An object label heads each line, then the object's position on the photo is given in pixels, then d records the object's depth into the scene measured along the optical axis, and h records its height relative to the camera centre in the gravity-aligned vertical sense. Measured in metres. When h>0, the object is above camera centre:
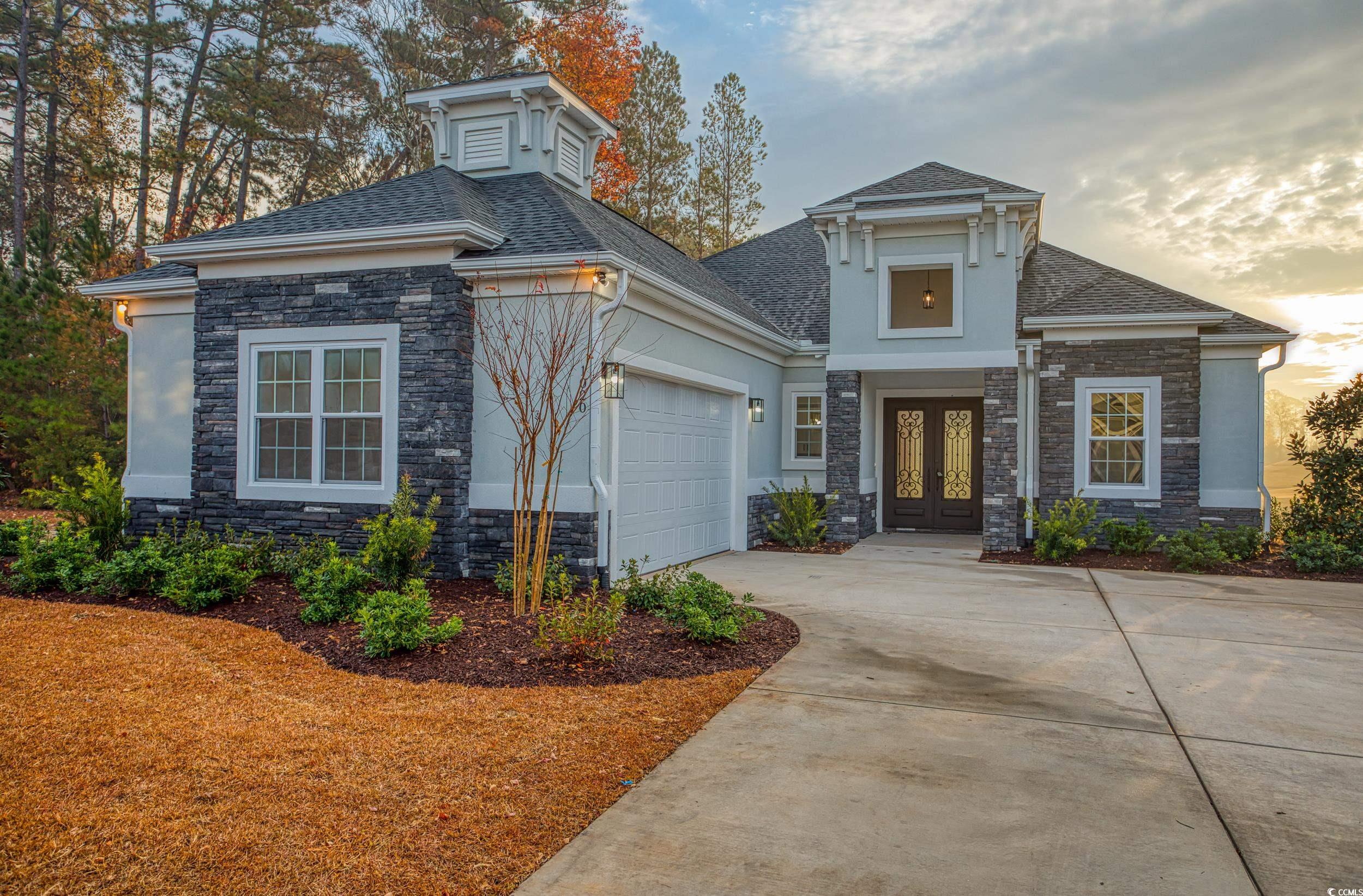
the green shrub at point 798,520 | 12.67 -0.90
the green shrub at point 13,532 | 8.77 -0.94
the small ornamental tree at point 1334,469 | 10.62 +0.01
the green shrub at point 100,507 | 8.35 -0.58
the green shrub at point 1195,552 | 10.50 -1.05
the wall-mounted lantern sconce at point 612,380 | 8.16 +0.76
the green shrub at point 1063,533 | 11.24 -0.91
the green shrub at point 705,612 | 5.91 -1.12
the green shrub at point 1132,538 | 11.62 -0.98
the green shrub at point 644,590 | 6.96 -1.10
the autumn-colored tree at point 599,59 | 22.22 +10.67
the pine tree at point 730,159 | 25.58 +9.24
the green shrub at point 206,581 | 6.85 -1.08
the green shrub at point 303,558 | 7.92 -1.01
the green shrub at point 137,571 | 7.18 -1.04
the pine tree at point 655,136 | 24.58 +9.44
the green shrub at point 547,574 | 7.23 -1.04
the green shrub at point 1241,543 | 10.98 -0.96
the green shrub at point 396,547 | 7.17 -0.80
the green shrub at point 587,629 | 5.44 -1.11
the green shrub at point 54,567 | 7.55 -1.08
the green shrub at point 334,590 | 6.40 -1.08
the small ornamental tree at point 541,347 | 7.91 +1.05
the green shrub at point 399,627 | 5.48 -1.14
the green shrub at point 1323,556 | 10.13 -1.03
